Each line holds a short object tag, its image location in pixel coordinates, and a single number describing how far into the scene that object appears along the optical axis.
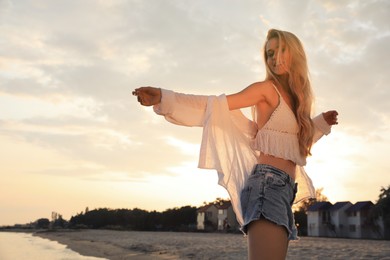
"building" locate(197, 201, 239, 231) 86.51
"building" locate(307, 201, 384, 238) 57.44
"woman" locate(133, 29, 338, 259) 2.37
